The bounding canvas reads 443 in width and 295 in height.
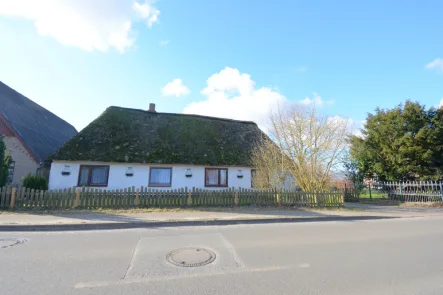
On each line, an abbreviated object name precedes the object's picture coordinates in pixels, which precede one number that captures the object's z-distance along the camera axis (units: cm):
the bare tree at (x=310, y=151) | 1369
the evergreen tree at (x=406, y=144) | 1641
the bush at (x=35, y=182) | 1283
